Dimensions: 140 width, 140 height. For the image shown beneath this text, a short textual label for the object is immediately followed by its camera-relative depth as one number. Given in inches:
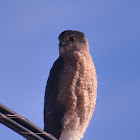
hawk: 471.8
